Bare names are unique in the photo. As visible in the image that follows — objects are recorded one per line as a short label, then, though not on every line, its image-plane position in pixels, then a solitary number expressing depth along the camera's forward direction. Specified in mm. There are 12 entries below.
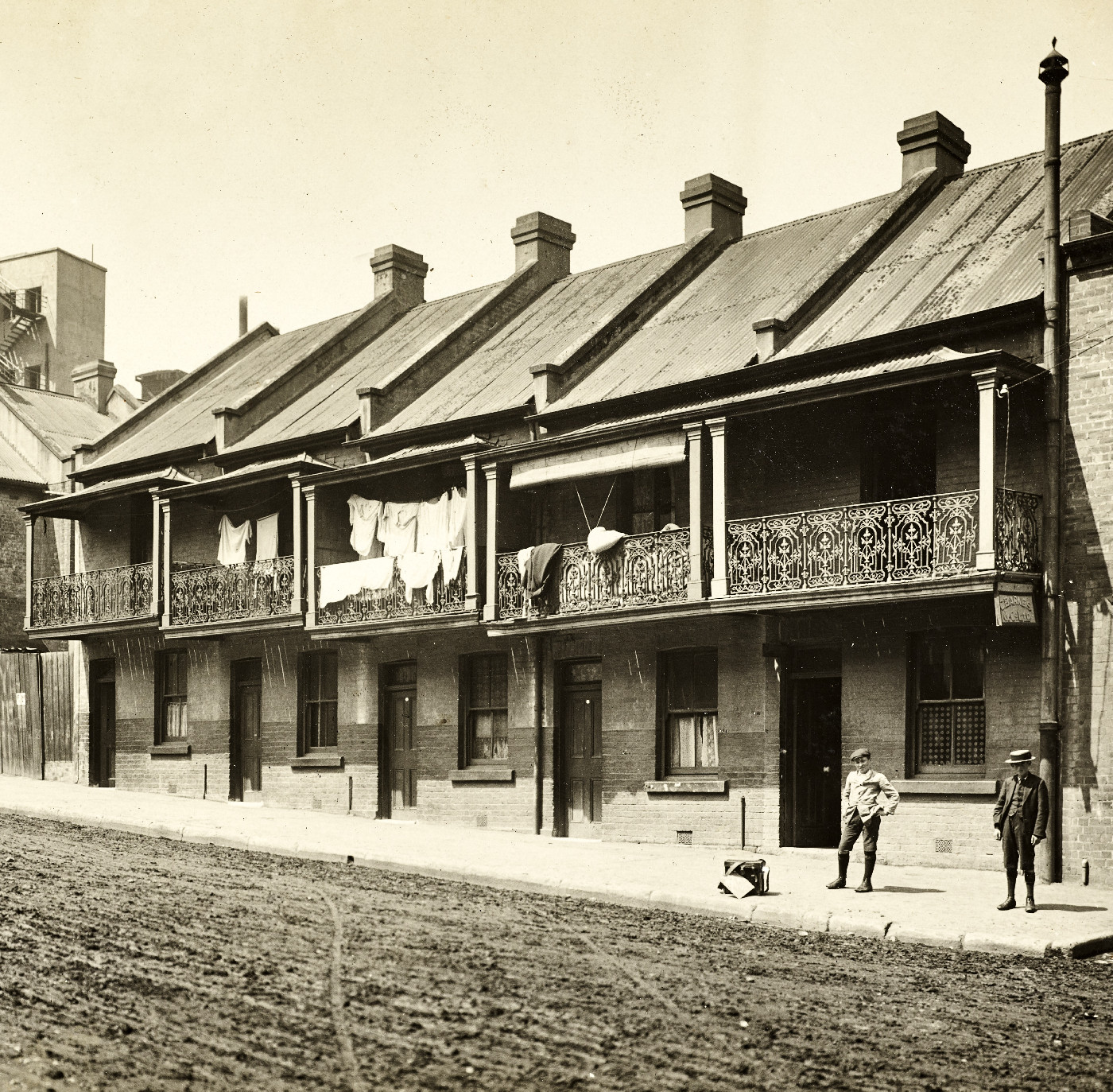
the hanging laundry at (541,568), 19000
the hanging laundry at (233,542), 24375
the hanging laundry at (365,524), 22000
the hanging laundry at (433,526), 20891
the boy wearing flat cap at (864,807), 13594
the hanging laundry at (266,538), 23781
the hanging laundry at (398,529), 21453
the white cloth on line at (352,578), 21094
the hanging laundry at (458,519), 20625
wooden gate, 27641
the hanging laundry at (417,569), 20512
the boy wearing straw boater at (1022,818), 12531
